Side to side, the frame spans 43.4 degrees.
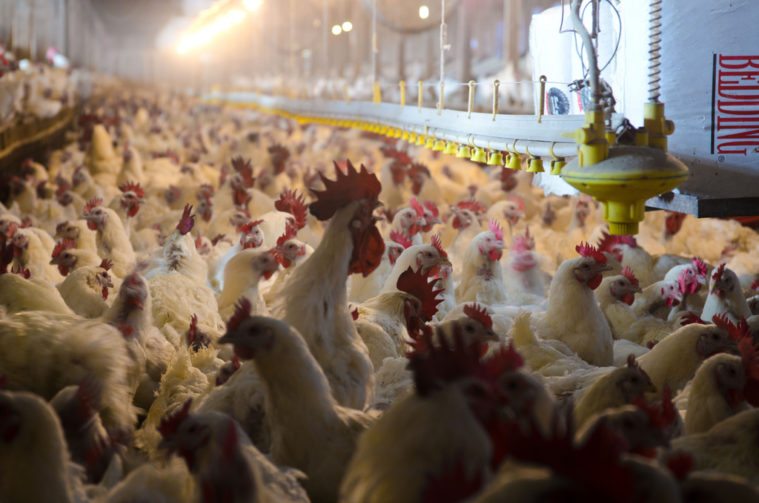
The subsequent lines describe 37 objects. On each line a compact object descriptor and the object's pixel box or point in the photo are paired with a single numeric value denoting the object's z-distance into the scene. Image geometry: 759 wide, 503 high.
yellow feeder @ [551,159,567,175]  3.58
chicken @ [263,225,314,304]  4.57
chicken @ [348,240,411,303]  5.03
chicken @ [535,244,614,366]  4.18
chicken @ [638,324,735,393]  3.41
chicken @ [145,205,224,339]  4.31
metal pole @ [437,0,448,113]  5.65
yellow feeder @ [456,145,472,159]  4.90
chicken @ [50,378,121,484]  2.59
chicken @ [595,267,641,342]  4.81
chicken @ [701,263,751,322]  4.41
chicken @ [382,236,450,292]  4.48
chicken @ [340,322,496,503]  1.83
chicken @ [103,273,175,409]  3.58
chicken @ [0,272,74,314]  3.88
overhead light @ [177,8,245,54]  19.36
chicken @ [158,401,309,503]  1.99
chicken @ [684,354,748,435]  2.83
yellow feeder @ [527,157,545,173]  3.87
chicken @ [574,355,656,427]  2.86
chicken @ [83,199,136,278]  5.47
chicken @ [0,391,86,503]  2.13
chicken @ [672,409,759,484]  2.42
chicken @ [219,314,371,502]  2.49
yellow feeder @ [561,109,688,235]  2.54
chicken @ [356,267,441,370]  3.67
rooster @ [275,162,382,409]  2.94
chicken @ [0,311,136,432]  3.05
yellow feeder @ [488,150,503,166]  4.34
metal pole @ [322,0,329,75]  12.10
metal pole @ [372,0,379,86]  8.82
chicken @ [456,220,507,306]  5.16
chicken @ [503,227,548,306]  5.55
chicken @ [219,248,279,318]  4.24
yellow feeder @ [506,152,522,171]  4.12
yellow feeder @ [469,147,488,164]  4.62
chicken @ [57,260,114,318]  4.31
